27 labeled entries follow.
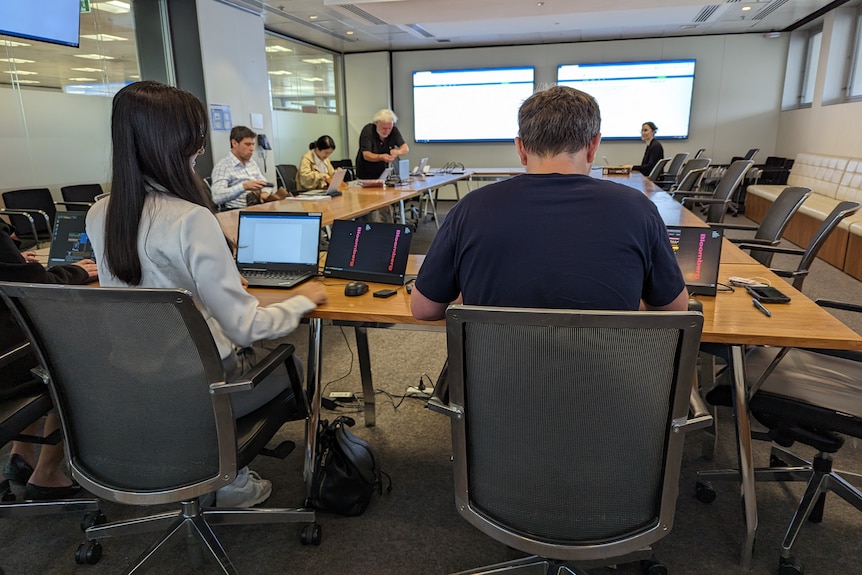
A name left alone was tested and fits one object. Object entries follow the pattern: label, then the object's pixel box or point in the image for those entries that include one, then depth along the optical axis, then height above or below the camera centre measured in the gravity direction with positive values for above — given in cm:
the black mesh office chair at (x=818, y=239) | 221 -37
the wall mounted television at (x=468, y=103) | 980 +74
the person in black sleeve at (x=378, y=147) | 613 -1
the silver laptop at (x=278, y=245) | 222 -38
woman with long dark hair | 132 -16
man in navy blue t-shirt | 117 -19
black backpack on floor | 184 -106
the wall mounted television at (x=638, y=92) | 919 +84
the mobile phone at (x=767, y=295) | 174 -46
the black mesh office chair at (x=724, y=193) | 422 -37
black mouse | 196 -48
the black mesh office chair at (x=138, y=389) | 115 -53
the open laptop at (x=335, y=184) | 486 -32
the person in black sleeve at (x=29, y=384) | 163 -66
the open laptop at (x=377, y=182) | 559 -35
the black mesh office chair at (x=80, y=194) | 480 -39
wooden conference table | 148 -50
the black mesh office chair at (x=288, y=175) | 681 -35
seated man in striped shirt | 455 -25
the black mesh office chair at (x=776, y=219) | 278 -38
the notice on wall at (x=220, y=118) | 639 +33
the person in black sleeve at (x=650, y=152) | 755 -11
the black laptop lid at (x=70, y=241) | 247 -39
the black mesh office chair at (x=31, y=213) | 409 -47
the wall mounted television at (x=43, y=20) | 328 +77
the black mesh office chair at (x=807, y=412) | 151 -70
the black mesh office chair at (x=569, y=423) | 96 -52
